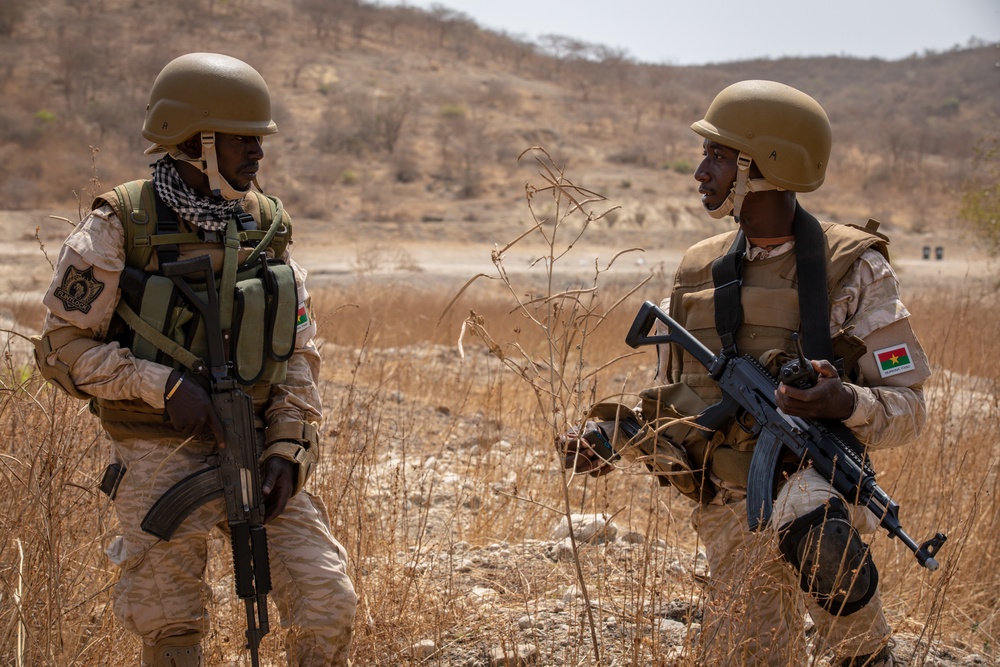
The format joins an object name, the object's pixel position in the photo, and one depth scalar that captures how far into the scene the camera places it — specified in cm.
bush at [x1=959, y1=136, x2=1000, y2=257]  1520
